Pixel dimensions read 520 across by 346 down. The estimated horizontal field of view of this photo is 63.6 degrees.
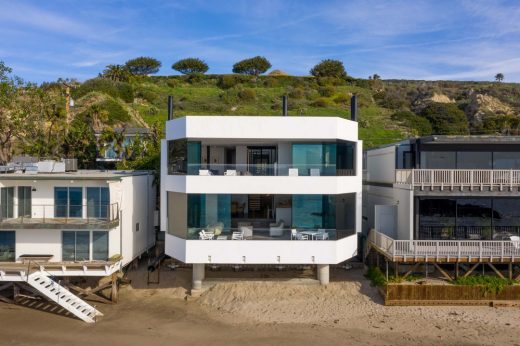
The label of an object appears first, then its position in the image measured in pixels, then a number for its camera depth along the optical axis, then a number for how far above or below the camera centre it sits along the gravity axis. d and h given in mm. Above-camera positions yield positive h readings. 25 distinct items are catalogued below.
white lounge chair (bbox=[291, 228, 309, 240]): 20672 -3263
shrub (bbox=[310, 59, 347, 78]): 95312 +22719
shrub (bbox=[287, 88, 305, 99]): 75188 +13741
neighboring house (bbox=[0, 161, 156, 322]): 19797 -2873
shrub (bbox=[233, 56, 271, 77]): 96375 +23711
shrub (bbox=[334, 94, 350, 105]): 72375 +12243
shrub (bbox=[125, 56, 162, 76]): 100688 +24649
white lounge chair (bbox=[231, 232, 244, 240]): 20547 -3318
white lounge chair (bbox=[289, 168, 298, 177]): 20562 -152
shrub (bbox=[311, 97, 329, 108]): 68312 +10956
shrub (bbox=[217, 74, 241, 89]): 89062 +18795
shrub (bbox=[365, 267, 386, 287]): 20750 -5488
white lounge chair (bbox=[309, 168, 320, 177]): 20594 -142
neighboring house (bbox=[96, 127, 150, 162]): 37469 +1662
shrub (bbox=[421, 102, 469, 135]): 64981 +8278
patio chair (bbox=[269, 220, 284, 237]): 20766 -3045
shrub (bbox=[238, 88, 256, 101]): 71488 +12592
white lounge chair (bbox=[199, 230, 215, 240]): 20484 -3317
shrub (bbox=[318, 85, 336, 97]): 78250 +14830
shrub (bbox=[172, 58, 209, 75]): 101875 +24847
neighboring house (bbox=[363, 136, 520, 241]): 20688 -900
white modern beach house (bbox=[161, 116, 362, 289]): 20453 -1130
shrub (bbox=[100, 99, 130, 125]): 55625 +7428
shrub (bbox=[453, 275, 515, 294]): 19781 -5319
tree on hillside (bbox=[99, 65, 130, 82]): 80062 +17811
